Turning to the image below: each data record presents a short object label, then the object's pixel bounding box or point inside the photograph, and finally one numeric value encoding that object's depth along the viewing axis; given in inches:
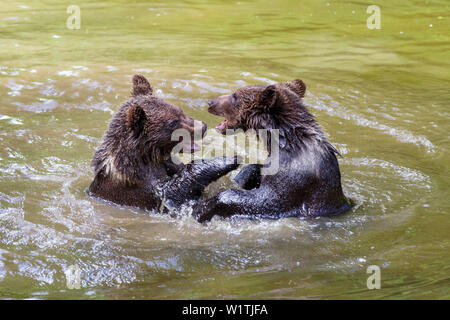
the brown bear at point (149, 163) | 681.6
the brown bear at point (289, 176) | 649.0
